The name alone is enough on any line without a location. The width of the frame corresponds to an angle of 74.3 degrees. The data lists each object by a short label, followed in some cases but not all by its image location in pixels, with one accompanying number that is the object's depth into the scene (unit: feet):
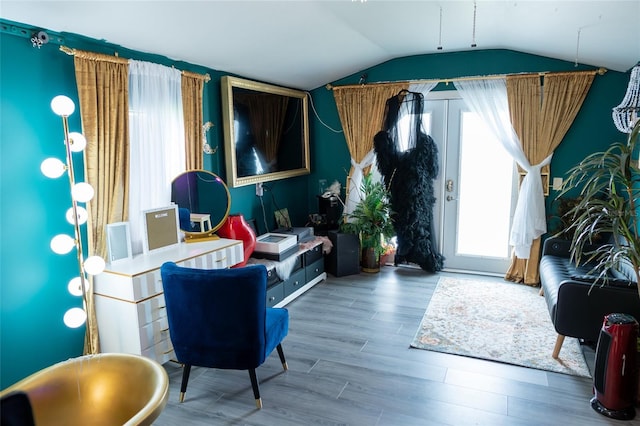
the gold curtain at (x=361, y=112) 15.84
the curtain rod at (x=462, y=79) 13.15
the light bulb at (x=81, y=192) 7.27
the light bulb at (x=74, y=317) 7.30
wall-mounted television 12.46
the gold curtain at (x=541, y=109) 13.46
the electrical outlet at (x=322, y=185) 17.52
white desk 8.20
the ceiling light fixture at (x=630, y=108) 9.09
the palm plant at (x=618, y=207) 7.55
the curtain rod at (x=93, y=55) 7.89
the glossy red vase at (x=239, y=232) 11.66
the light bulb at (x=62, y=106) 7.06
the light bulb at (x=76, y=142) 7.55
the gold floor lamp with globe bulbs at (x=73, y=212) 7.09
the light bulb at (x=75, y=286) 7.68
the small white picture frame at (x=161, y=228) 9.50
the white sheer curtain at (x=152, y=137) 9.48
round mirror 10.90
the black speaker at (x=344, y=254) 15.43
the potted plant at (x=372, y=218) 15.39
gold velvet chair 4.93
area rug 9.60
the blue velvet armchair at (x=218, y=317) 7.36
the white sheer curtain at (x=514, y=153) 14.06
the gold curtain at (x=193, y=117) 10.90
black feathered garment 15.28
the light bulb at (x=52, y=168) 7.03
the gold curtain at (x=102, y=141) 8.30
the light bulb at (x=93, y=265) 7.50
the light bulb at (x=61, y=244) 7.18
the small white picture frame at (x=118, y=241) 8.67
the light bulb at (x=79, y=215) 7.69
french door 15.17
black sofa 8.31
